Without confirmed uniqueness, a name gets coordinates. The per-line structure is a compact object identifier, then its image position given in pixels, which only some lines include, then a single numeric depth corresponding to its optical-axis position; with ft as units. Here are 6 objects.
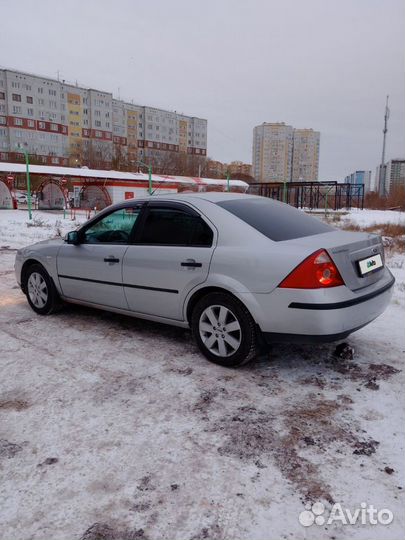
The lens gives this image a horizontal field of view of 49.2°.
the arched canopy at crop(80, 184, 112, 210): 119.49
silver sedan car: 11.18
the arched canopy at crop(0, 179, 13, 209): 113.39
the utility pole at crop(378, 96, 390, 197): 152.42
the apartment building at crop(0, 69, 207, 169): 276.41
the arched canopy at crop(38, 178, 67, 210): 126.21
